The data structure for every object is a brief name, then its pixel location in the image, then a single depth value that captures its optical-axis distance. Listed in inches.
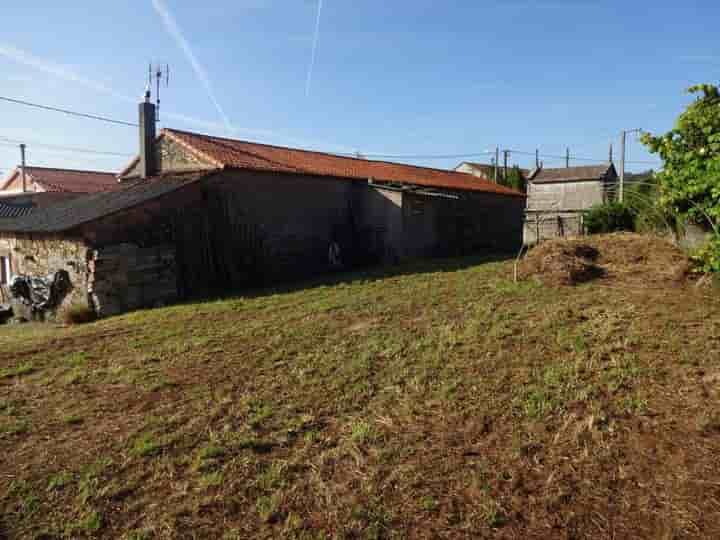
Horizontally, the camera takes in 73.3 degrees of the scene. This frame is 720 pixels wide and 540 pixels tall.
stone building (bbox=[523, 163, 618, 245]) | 1225.4
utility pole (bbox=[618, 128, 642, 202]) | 871.9
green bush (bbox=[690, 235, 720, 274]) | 275.7
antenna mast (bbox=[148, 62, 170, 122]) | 674.2
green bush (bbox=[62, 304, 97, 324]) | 424.3
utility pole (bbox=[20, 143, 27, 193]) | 1179.4
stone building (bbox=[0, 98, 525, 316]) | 455.5
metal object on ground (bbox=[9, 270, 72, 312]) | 466.6
